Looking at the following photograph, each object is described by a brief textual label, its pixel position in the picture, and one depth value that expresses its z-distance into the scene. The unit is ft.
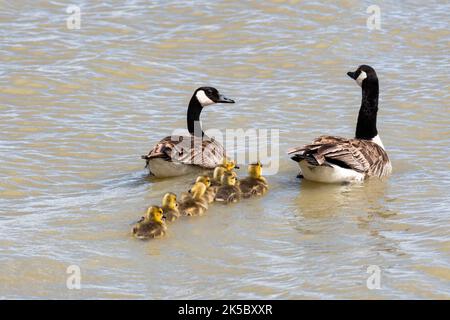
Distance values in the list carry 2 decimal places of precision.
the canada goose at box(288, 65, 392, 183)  35.40
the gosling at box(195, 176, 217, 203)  33.04
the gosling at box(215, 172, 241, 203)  33.37
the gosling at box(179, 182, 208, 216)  31.76
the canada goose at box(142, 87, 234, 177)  36.45
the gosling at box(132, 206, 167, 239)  29.04
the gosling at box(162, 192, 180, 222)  31.22
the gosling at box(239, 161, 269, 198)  34.06
